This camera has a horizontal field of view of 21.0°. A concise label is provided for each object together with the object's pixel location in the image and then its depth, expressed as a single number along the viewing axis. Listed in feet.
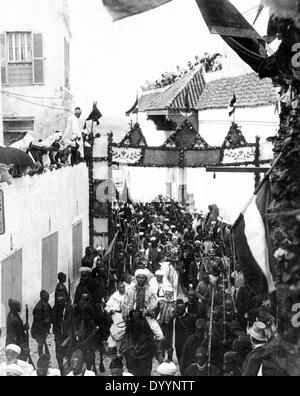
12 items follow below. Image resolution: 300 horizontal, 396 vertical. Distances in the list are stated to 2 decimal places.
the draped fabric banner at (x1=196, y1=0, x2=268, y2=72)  22.80
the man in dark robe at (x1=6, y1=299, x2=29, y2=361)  32.89
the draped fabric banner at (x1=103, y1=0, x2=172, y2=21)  21.68
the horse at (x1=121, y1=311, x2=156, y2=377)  31.35
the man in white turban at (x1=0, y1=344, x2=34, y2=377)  25.55
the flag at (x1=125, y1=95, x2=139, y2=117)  79.25
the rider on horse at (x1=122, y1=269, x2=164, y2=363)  35.14
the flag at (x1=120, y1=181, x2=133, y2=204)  67.67
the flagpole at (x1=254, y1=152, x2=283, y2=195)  21.50
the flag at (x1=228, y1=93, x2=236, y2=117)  64.77
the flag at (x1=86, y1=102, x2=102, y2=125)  64.48
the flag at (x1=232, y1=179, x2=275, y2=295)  21.20
